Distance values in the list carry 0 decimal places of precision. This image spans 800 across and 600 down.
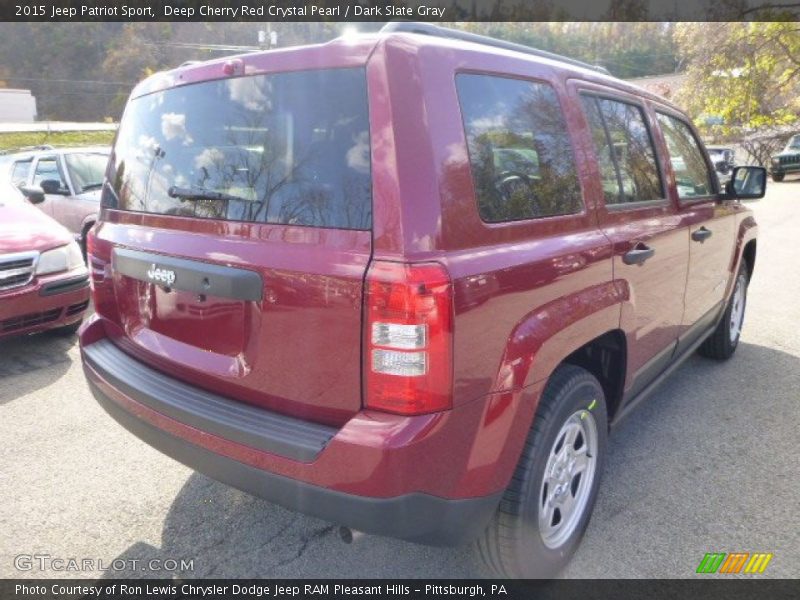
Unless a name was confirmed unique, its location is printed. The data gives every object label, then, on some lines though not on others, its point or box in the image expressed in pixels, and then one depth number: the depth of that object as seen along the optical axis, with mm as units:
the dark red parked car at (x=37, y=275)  4465
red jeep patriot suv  1729
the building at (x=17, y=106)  59719
